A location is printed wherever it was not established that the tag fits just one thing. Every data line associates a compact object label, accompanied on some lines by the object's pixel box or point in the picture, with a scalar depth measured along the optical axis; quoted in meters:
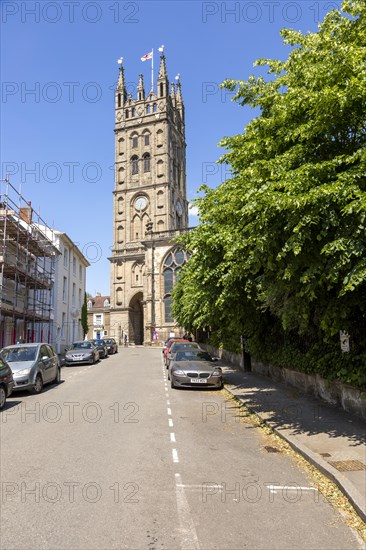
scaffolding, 26.27
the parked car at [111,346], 40.75
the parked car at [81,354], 26.30
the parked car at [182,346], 20.56
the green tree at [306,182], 6.79
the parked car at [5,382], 11.18
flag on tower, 77.44
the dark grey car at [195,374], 15.02
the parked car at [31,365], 13.59
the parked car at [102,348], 33.19
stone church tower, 63.97
